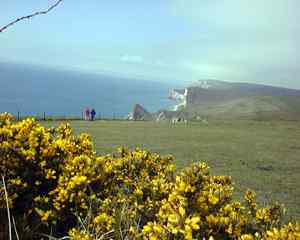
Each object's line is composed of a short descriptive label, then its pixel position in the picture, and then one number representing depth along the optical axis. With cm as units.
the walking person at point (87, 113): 3292
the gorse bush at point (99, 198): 282
